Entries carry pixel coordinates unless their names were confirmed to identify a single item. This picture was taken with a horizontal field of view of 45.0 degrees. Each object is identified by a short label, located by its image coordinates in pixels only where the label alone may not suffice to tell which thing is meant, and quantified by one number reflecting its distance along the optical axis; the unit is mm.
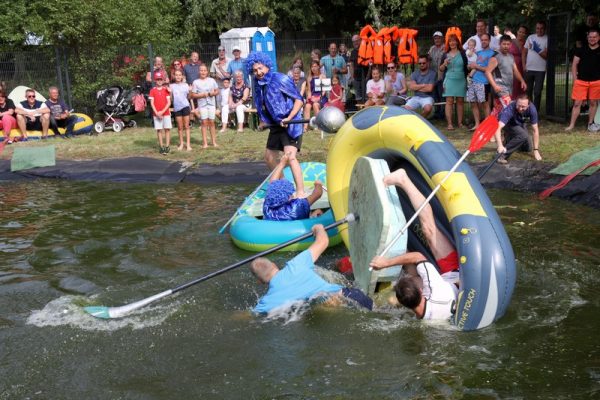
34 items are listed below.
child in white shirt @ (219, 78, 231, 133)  13984
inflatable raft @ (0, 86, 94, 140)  14438
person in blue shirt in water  5316
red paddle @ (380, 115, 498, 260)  5117
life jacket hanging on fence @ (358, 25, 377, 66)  14224
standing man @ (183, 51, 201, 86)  14477
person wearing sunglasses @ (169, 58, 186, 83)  13339
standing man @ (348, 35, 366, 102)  14773
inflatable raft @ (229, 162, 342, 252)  6980
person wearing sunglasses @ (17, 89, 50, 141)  14344
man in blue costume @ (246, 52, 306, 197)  8211
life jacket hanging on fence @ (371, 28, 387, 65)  14055
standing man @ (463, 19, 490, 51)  12344
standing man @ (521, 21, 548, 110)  12156
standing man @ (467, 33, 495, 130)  11609
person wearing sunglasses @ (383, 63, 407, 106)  12938
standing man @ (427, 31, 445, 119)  12969
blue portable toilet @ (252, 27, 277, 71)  15531
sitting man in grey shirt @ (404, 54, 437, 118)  12398
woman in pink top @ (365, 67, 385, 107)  13023
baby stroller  15141
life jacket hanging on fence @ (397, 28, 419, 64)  14086
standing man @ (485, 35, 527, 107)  11453
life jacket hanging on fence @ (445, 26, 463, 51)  12858
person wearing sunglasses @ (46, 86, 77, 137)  14648
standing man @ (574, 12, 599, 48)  11094
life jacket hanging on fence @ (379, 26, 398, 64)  14008
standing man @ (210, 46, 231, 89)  14641
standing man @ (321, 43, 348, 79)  14898
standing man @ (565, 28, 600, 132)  10844
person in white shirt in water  5027
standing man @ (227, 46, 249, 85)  14570
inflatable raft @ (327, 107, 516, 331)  4773
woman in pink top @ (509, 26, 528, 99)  12398
